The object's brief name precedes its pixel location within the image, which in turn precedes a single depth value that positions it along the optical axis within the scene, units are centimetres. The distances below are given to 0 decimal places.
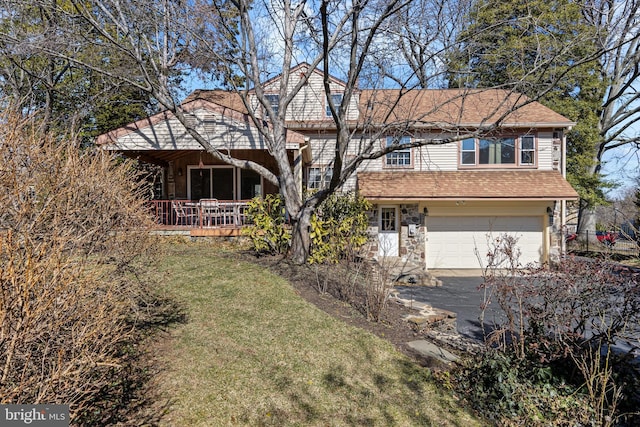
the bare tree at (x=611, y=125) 2028
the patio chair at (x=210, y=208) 1202
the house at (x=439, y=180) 1356
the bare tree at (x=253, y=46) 855
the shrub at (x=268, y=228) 1019
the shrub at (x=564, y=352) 432
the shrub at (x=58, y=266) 238
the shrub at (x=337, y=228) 984
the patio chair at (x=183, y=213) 1206
